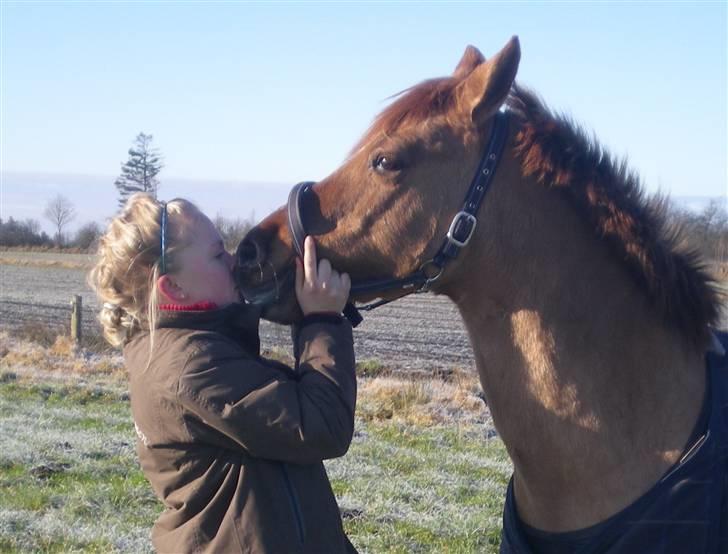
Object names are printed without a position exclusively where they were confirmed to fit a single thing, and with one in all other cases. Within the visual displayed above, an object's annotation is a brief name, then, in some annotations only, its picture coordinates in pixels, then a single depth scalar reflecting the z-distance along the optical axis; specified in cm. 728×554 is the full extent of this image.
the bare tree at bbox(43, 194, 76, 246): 7214
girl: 257
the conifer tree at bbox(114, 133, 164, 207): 4614
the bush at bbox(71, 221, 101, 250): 5162
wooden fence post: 1648
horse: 262
